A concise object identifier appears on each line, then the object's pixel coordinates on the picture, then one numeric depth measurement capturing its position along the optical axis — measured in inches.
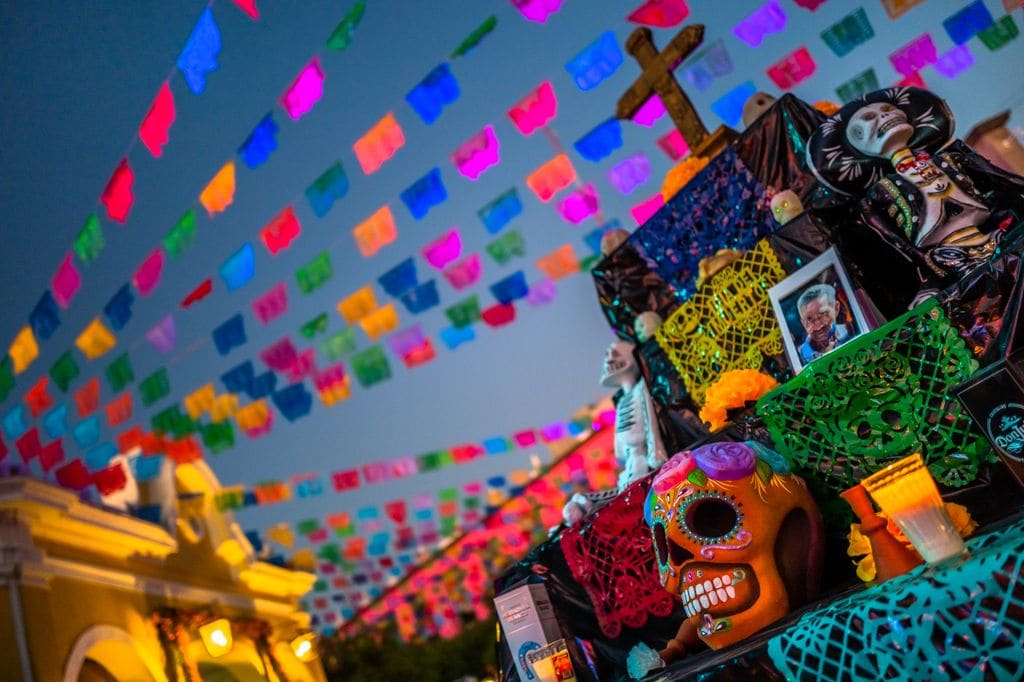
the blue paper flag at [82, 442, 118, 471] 286.2
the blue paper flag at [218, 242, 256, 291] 266.2
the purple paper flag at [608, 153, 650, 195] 314.3
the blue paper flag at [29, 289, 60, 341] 247.8
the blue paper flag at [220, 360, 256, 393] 307.9
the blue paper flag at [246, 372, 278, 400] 311.0
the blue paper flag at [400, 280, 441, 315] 307.4
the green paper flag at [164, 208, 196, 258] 248.2
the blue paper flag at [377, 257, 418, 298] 302.4
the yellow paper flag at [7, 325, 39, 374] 252.7
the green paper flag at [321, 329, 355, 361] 316.2
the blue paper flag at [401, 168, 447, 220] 277.0
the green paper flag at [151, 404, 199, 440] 311.6
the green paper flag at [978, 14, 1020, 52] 275.1
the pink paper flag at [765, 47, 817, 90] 285.9
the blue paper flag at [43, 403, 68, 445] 269.7
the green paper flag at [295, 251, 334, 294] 282.0
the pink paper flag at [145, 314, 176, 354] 282.7
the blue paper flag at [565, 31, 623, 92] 256.5
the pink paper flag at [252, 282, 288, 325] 288.5
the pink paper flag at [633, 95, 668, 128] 269.2
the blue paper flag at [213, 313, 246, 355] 284.0
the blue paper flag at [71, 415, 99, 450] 273.3
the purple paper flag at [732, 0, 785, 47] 261.1
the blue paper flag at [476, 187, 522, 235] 300.4
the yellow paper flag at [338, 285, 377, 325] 300.7
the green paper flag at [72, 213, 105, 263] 239.8
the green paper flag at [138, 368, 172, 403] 287.3
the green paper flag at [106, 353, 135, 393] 272.5
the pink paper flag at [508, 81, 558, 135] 264.7
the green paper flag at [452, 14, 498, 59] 229.5
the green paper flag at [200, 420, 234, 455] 323.3
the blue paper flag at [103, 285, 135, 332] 256.1
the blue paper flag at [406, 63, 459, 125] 245.0
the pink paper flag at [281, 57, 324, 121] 224.7
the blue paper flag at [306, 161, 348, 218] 255.9
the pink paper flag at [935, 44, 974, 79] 292.8
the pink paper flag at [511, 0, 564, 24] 222.7
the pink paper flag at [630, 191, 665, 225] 330.0
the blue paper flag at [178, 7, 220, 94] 195.2
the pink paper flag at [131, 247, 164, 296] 254.4
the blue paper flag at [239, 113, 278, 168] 230.1
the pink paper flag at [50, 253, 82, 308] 243.3
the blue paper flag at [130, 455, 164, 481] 308.7
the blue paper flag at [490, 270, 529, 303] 328.2
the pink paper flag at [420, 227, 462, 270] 303.4
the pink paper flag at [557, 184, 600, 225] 323.0
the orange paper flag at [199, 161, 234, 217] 243.0
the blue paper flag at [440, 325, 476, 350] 341.4
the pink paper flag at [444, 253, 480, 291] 317.4
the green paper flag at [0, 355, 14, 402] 251.3
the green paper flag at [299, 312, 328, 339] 310.7
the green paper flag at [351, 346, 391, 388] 320.5
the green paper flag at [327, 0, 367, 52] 206.8
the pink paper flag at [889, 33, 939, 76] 286.2
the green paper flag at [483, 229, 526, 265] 314.0
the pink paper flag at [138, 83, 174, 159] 210.1
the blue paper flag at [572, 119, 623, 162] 286.4
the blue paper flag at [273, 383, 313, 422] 314.8
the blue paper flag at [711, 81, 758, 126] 293.6
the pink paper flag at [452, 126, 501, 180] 276.4
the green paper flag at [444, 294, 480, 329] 332.5
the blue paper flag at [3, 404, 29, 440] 276.8
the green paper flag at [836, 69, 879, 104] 299.3
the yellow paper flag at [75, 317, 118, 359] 261.7
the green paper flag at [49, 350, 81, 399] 262.2
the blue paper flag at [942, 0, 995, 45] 269.7
